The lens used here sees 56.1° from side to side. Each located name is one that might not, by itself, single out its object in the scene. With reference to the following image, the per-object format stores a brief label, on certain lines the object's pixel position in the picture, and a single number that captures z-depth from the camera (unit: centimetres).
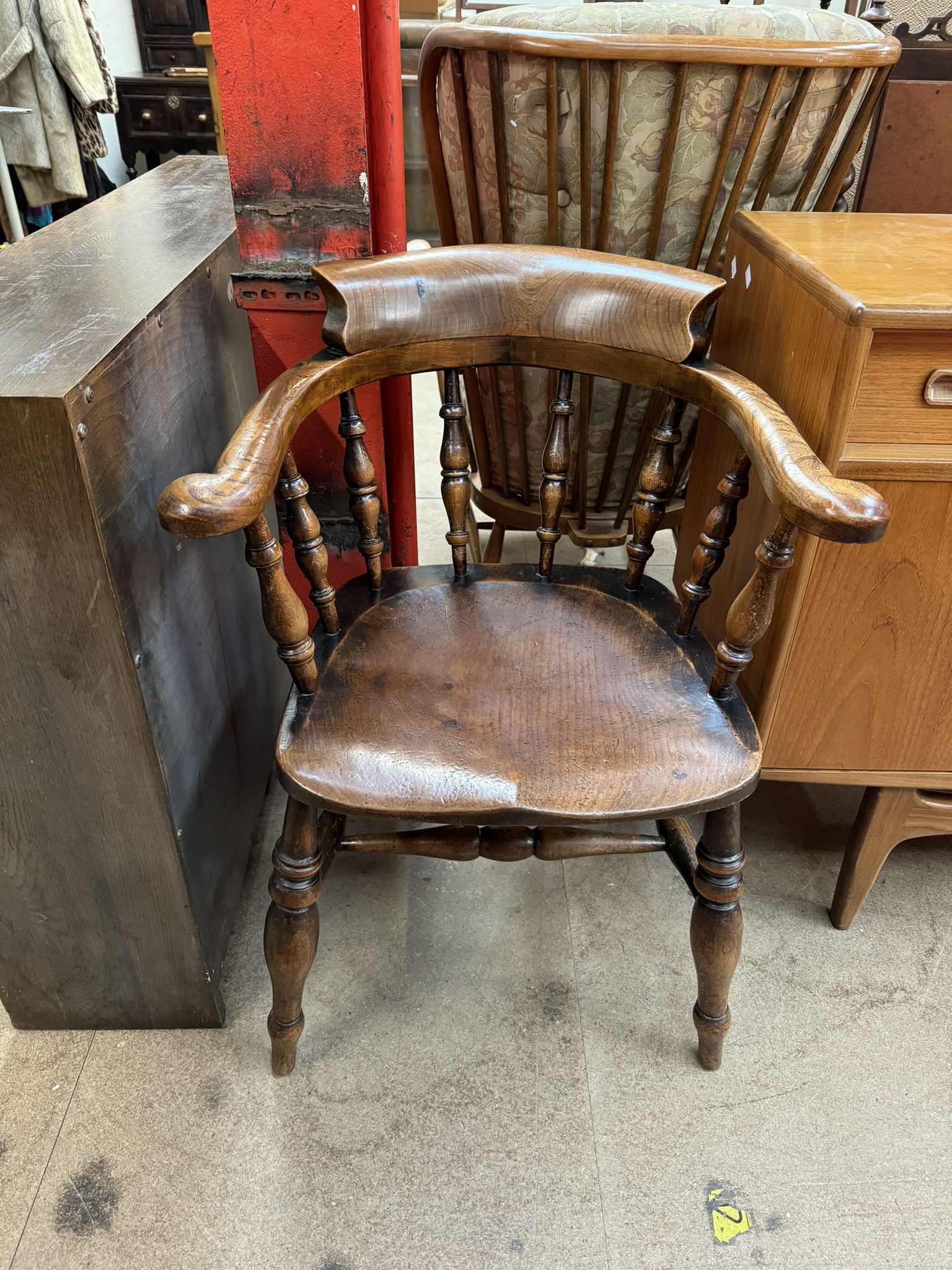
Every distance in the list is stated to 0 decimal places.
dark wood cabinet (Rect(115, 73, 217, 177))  451
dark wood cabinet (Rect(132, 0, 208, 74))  476
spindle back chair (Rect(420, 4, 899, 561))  123
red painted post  102
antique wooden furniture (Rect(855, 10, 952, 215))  176
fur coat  318
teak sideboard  92
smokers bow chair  86
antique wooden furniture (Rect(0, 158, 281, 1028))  82
